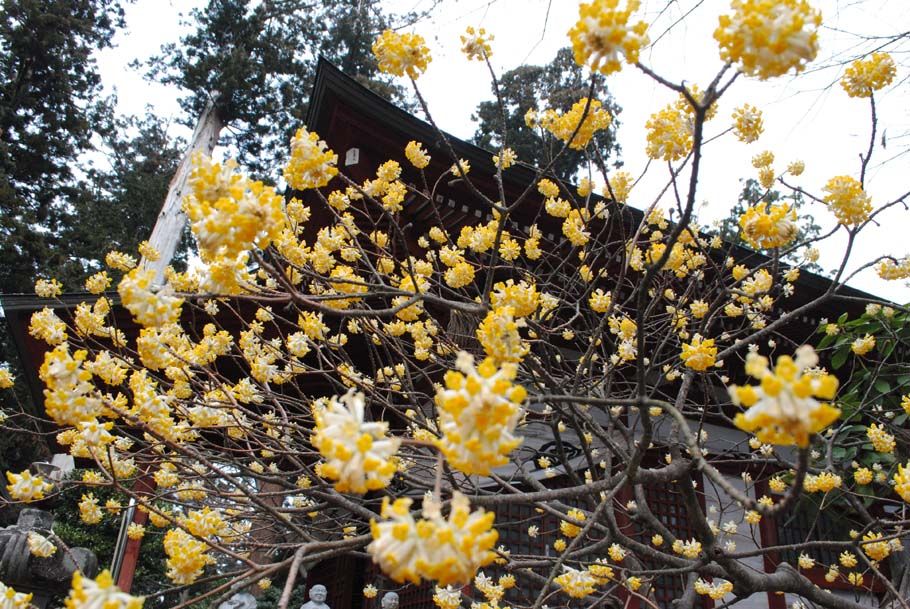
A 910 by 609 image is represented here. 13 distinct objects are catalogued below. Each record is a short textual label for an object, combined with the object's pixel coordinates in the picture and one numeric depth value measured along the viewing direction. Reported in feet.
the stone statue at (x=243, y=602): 13.78
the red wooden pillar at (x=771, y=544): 12.86
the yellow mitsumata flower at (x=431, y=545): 0.88
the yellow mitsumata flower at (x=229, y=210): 1.25
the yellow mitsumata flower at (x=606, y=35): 1.26
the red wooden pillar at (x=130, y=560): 13.74
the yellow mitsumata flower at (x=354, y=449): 0.93
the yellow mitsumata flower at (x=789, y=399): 0.84
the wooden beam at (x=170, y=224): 26.31
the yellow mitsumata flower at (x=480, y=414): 0.94
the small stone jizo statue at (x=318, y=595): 12.55
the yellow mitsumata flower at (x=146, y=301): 1.37
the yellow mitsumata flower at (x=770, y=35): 1.12
